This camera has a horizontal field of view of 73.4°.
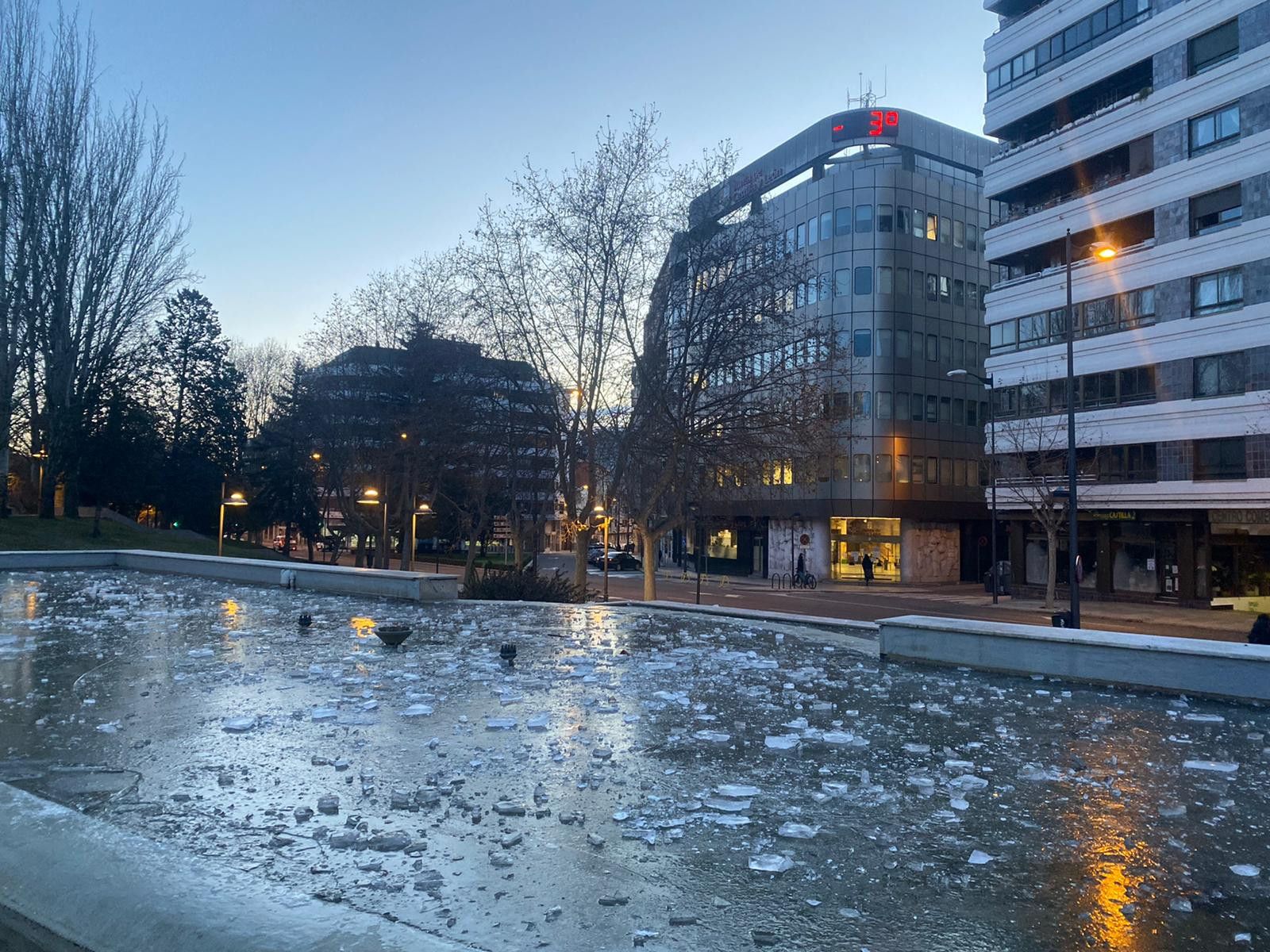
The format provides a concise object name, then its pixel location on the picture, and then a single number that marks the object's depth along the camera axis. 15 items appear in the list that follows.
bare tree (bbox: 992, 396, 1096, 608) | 34.75
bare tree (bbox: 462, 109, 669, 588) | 24.94
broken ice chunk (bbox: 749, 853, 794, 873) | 4.82
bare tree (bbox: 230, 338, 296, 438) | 66.75
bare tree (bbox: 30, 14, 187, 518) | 35.84
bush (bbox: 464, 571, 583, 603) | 20.95
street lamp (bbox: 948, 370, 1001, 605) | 39.40
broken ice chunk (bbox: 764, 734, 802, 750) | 7.36
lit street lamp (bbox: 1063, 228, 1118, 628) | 22.19
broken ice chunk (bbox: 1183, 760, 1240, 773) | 6.94
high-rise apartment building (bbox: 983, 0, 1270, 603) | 31.36
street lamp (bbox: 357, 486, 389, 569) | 33.72
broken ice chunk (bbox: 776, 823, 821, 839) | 5.33
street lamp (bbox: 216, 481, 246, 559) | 28.31
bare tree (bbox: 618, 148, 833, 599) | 24.03
